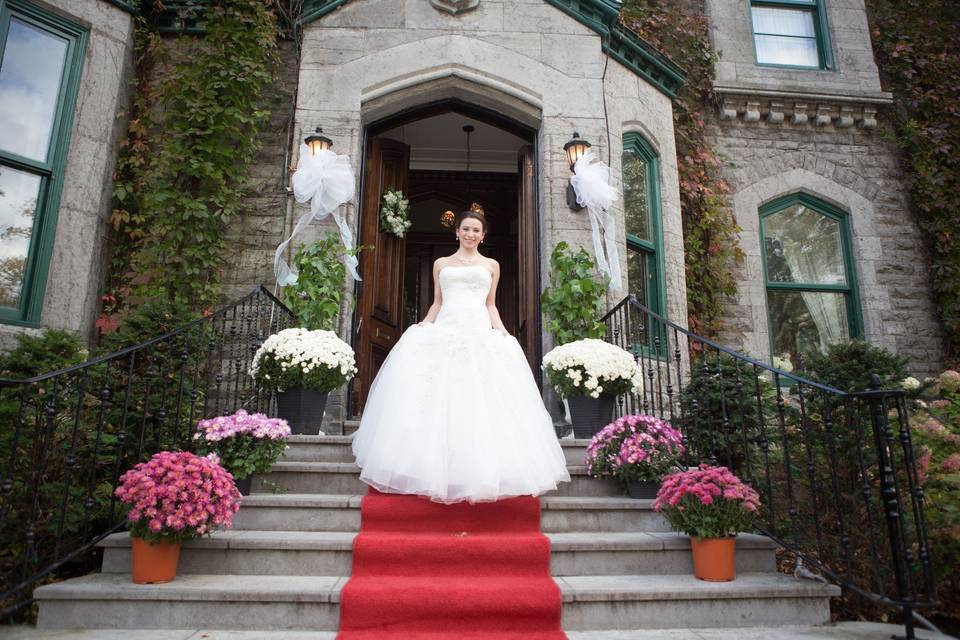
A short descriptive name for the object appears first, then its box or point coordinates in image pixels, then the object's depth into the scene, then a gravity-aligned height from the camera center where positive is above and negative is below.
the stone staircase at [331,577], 2.81 -0.61
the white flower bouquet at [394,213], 6.19 +2.51
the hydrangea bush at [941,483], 3.22 -0.13
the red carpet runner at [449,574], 2.81 -0.60
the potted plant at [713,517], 3.15 -0.30
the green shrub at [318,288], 5.04 +1.43
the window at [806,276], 7.12 +2.21
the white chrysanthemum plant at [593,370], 4.54 +0.67
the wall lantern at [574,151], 5.52 +2.81
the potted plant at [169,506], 2.90 -0.24
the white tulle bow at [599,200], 5.39 +2.31
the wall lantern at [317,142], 5.41 +2.81
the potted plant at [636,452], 3.84 +0.05
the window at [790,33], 7.91 +5.62
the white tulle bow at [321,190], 5.31 +2.35
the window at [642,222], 6.30 +2.54
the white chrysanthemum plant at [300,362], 4.38 +0.69
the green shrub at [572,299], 5.11 +1.37
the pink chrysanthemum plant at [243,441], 3.58 +0.10
